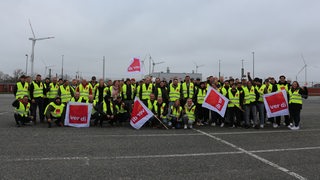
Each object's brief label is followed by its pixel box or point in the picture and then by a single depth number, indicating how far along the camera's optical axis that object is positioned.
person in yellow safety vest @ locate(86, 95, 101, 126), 13.07
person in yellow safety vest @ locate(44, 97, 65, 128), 12.73
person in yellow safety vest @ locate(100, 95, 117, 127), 12.85
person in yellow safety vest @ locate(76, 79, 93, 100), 13.66
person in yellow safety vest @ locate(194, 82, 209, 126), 13.84
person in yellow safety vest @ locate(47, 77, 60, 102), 13.86
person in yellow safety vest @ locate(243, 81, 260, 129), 12.98
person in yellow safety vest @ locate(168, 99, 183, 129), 12.62
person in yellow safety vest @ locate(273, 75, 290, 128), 13.51
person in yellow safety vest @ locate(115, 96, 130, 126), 13.27
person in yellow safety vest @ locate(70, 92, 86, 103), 13.15
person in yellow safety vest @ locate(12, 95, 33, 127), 12.41
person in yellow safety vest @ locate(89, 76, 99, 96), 14.01
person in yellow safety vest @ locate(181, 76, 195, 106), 13.78
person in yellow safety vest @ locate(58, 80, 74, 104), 13.68
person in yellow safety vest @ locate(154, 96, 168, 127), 12.81
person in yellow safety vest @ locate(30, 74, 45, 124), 13.44
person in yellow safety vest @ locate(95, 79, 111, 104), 13.79
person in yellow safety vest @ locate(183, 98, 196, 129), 12.66
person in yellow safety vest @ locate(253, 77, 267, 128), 13.13
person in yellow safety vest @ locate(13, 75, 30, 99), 13.04
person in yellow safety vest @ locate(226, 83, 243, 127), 13.19
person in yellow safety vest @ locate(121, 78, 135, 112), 13.95
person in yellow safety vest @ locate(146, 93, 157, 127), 12.93
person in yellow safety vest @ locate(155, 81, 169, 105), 13.76
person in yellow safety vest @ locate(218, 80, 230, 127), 13.61
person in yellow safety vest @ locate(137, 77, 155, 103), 13.73
